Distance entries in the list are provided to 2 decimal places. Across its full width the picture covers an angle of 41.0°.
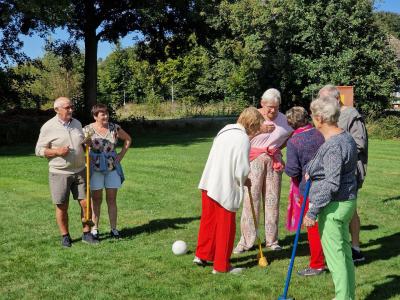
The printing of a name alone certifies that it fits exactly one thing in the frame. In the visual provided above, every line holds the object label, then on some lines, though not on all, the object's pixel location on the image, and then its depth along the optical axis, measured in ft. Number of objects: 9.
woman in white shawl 17.54
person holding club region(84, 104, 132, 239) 22.49
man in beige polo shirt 21.08
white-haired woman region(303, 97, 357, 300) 13.53
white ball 20.77
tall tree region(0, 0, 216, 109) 77.66
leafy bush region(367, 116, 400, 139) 81.51
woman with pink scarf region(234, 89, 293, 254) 20.45
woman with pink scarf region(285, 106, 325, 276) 17.12
